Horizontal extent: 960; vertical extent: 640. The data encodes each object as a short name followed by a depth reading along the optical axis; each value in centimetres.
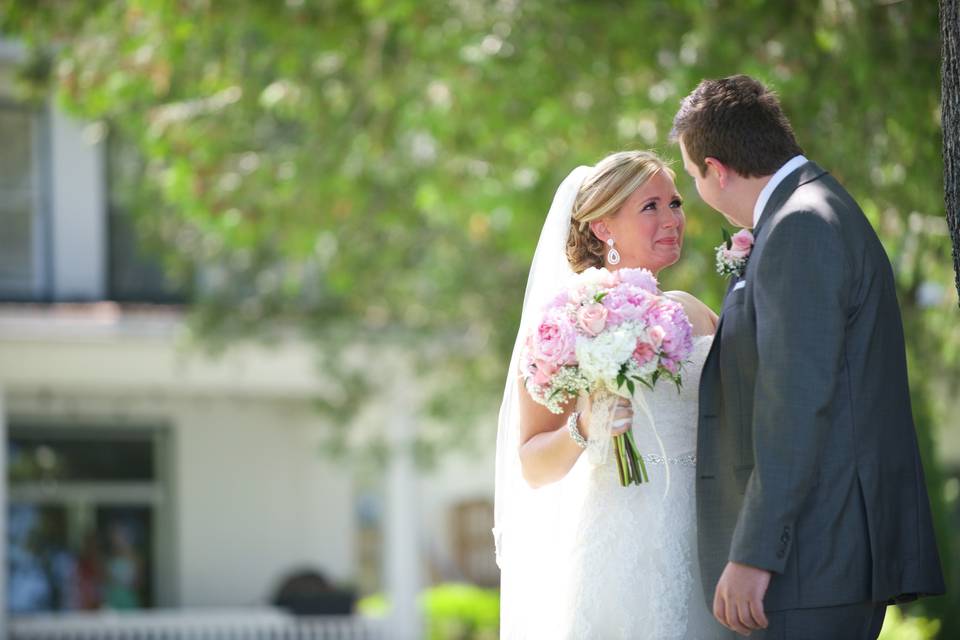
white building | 3503
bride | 868
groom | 723
